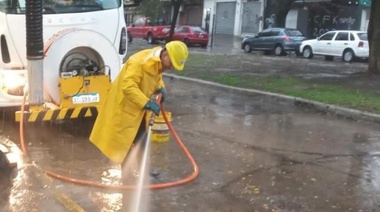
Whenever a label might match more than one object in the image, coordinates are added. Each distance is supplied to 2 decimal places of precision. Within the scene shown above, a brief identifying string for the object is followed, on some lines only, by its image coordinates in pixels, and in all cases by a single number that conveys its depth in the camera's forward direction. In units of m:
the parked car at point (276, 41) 28.77
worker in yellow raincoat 4.91
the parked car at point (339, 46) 24.78
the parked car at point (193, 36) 35.26
